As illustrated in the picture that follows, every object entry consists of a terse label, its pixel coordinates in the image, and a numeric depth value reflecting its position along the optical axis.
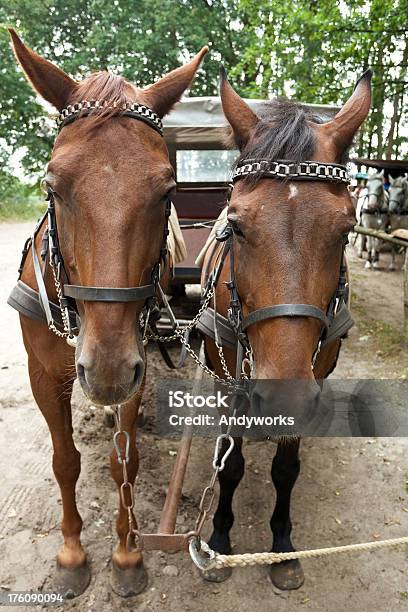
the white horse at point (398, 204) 11.37
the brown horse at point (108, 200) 1.51
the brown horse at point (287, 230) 1.56
